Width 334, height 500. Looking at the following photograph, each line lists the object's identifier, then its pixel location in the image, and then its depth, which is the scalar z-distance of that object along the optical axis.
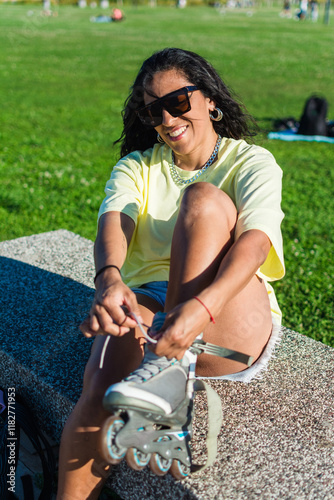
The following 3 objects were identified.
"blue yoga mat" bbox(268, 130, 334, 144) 9.26
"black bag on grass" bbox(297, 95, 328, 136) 9.12
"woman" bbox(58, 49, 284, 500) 2.04
